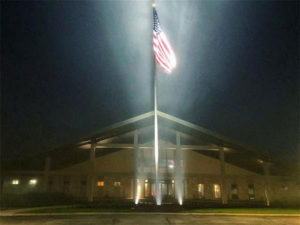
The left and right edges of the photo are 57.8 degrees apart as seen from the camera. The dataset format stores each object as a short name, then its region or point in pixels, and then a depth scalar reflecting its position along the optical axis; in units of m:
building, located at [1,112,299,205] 22.61
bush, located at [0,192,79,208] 19.23
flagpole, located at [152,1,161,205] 15.12
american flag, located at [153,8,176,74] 13.40
